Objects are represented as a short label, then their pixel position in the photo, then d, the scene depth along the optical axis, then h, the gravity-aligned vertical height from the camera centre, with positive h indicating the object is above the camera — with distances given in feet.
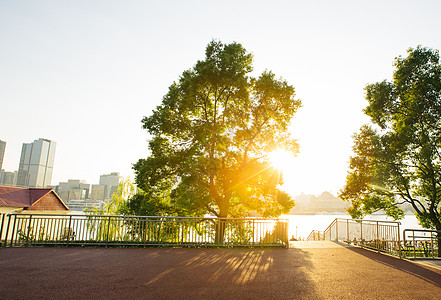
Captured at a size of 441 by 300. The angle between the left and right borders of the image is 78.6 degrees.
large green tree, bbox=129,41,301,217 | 58.65 +14.55
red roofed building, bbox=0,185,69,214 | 119.14 -4.36
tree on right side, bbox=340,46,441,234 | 60.90 +14.38
